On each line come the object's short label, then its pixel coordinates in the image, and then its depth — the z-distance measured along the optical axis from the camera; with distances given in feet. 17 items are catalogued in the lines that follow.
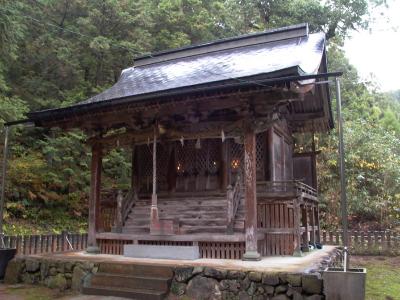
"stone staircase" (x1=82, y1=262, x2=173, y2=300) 25.61
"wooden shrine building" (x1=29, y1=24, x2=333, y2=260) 29.96
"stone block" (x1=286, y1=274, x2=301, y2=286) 22.59
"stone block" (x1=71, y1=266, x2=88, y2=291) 28.86
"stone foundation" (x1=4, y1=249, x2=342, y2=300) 22.62
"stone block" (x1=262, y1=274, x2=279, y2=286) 23.08
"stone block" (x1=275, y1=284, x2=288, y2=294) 22.84
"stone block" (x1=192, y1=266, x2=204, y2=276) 25.58
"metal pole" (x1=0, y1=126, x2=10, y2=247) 34.04
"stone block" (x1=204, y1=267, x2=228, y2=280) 24.74
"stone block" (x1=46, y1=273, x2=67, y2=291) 29.63
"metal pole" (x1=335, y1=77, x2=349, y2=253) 22.54
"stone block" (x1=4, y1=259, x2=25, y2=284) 32.27
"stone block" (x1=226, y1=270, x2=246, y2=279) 24.18
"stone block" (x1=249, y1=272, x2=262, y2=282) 23.62
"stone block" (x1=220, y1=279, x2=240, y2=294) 24.14
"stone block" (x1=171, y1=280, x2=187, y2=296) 25.59
